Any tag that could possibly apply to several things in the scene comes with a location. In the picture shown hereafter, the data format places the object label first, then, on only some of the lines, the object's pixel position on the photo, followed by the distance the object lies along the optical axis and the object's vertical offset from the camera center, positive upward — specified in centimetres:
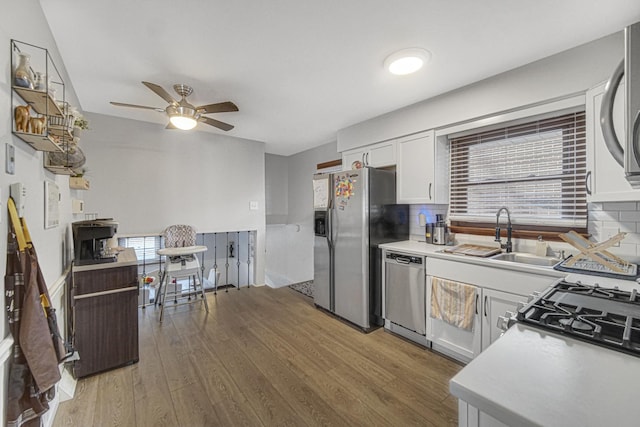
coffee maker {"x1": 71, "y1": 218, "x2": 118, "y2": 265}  220 -22
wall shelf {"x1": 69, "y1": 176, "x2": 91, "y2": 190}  242 +28
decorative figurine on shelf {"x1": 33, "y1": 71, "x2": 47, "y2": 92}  126 +61
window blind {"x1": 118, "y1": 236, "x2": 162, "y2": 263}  373 -46
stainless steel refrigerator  288 -28
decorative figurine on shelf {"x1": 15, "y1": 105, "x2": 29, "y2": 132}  120 +43
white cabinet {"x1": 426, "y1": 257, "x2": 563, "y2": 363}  187 -64
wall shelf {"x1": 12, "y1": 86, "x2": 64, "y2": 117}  121 +54
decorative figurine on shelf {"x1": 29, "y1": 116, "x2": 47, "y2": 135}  128 +43
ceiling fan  240 +92
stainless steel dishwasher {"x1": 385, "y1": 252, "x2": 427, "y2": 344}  252 -81
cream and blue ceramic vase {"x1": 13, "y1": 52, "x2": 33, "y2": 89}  117 +61
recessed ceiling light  194 +111
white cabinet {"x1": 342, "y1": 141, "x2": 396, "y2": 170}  315 +68
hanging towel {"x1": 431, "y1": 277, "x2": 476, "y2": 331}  216 -77
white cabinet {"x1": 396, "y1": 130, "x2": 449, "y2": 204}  276 +42
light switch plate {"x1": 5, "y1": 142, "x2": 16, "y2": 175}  112 +23
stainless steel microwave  51 +18
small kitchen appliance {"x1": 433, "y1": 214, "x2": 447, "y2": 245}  279 -24
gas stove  76 -36
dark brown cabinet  207 -81
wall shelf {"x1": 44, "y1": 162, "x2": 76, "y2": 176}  175 +30
